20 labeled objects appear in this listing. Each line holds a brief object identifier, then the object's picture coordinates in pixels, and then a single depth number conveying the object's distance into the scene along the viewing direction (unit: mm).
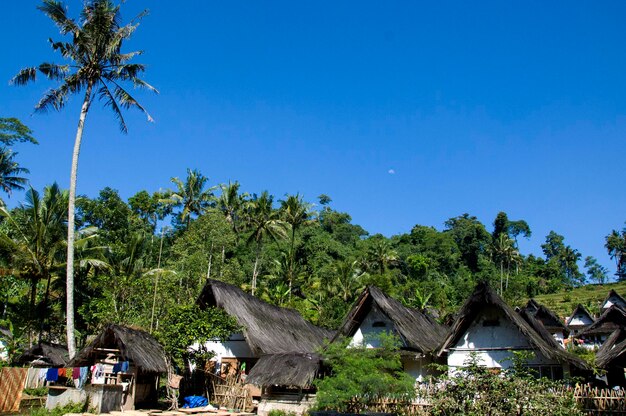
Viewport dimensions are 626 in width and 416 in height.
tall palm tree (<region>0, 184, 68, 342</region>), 27344
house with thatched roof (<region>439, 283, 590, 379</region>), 18750
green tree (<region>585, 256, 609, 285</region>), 95656
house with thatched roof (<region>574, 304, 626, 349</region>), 41675
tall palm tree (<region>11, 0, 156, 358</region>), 22547
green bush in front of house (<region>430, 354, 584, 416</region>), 10109
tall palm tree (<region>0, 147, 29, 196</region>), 38594
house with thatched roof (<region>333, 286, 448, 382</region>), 21281
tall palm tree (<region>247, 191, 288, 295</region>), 44531
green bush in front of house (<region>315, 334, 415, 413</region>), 16766
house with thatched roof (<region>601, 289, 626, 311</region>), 51094
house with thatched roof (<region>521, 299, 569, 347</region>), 45844
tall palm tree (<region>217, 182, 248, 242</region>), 52478
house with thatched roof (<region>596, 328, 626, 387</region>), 18766
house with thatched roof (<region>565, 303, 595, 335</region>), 52438
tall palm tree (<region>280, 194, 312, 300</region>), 45625
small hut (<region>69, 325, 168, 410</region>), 19508
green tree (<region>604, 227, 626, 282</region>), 89062
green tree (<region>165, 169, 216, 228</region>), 49875
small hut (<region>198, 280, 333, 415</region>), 20375
